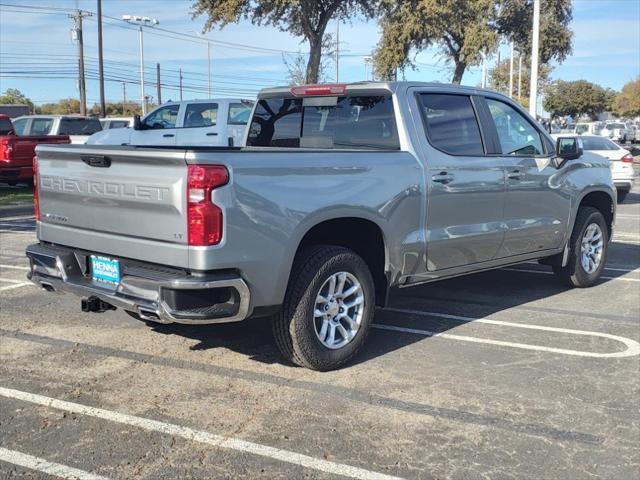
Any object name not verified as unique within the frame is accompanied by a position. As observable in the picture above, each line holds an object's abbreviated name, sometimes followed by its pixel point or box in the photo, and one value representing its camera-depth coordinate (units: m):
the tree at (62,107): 90.71
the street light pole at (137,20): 42.19
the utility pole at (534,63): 19.62
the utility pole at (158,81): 59.59
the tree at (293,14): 21.05
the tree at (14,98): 91.51
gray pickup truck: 4.00
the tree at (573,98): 78.75
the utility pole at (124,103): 92.61
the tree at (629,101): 70.21
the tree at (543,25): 27.89
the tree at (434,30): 23.23
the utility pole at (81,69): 37.59
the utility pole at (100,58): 34.26
